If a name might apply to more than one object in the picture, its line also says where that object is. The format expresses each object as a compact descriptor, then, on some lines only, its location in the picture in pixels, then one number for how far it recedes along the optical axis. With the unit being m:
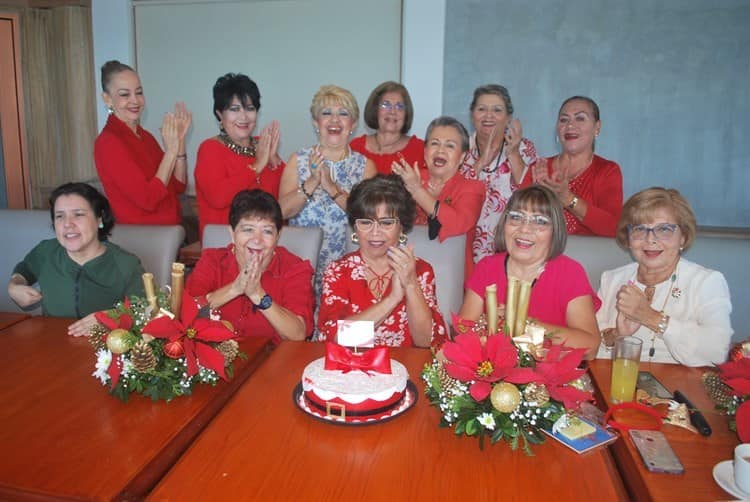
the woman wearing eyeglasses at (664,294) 1.85
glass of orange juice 1.56
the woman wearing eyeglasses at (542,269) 2.03
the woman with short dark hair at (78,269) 2.30
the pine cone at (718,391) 1.51
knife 1.41
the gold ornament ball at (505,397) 1.31
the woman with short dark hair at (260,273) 2.20
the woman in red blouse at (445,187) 2.54
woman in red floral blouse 2.18
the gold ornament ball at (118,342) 1.52
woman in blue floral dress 2.84
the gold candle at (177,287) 1.58
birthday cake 1.45
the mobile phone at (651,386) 1.62
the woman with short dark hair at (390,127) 3.07
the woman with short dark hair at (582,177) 2.78
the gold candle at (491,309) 1.44
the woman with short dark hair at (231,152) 2.92
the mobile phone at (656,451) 1.27
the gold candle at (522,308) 1.44
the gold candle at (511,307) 1.45
